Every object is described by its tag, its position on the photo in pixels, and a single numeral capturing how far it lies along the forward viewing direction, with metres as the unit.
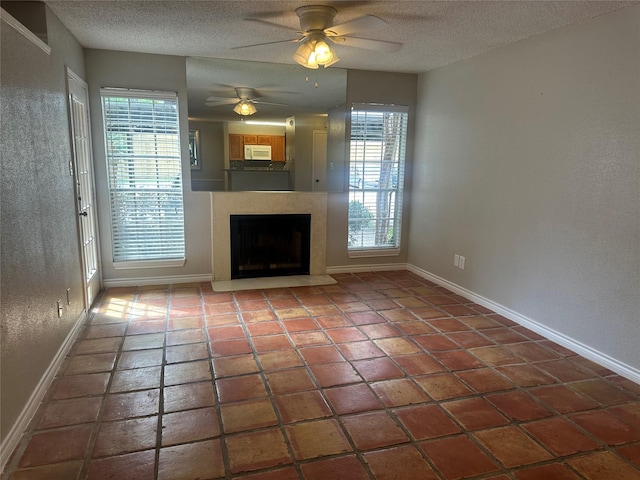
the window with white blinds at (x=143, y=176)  4.09
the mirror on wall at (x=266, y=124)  4.25
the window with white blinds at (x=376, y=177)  4.79
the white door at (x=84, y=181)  3.34
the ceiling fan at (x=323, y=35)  2.66
